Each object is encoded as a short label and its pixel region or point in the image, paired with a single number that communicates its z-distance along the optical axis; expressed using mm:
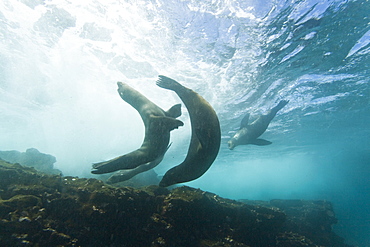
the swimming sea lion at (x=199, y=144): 3139
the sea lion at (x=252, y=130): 8800
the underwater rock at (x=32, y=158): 15047
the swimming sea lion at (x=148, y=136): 3400
